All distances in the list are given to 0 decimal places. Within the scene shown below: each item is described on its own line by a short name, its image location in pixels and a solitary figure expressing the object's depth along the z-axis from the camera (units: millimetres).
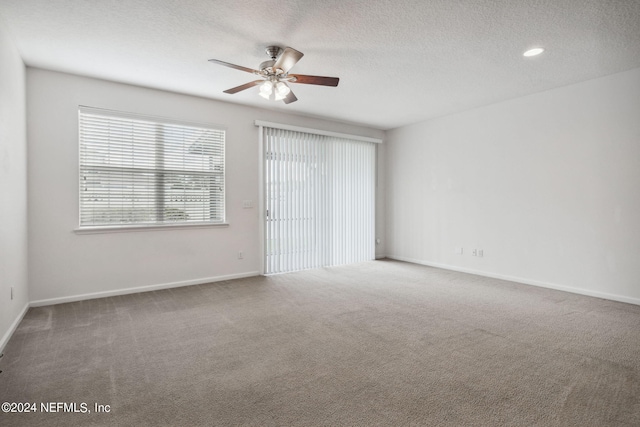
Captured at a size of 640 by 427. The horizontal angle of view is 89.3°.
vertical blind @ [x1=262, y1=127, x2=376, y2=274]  5496
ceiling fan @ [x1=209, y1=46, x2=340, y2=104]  3104
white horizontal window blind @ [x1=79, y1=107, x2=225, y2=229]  4117
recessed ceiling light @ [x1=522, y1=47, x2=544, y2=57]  3277
